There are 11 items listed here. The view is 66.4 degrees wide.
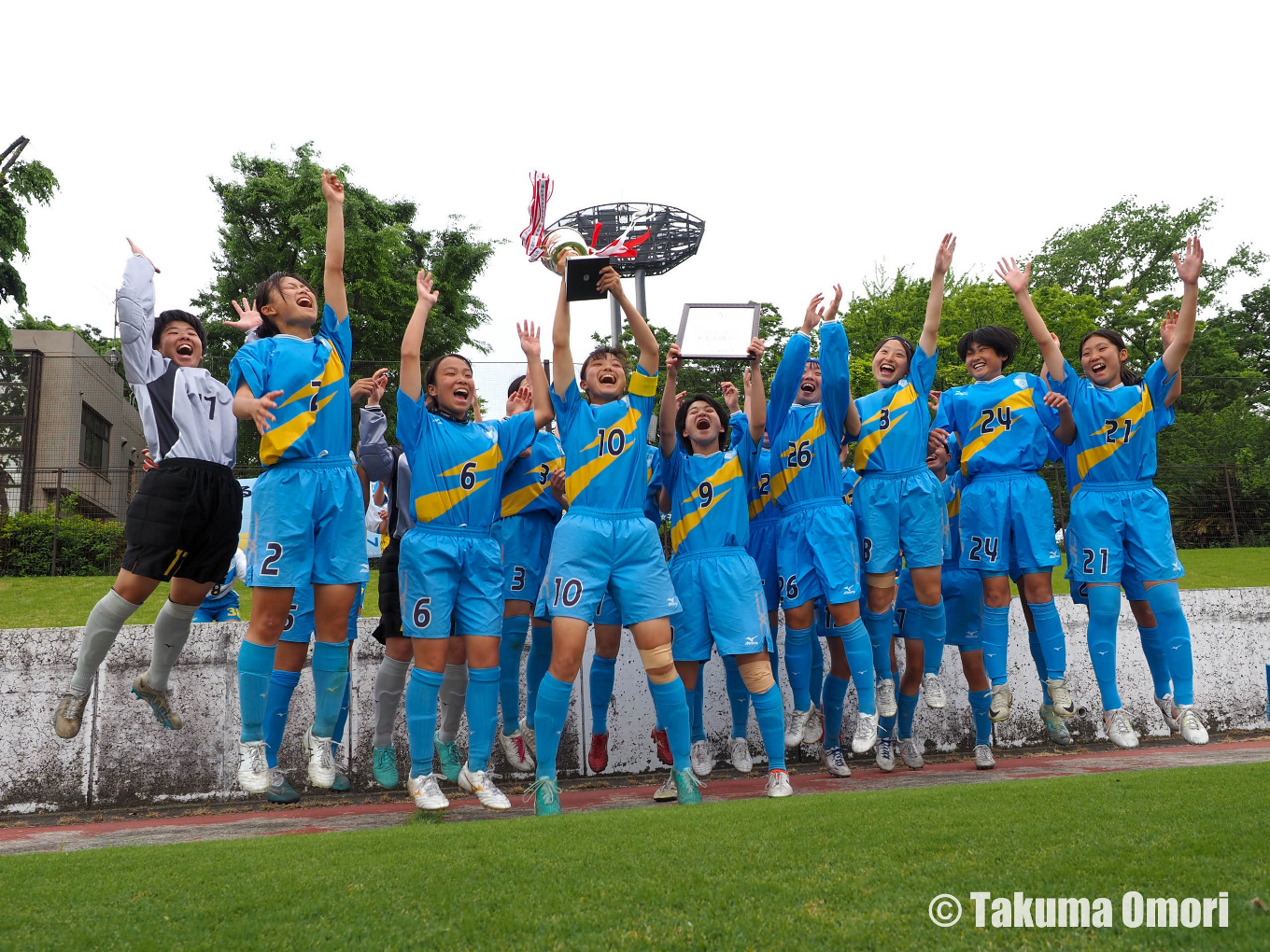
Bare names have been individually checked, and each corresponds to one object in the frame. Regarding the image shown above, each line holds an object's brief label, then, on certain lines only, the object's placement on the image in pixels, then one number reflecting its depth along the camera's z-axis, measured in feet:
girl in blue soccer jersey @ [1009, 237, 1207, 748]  20.61
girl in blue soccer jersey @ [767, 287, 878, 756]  19.98
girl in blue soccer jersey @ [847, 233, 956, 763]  21.40
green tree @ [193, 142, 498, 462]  86.22
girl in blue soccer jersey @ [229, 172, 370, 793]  16.62
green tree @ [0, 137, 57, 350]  65.92
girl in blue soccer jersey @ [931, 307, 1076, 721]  21.71
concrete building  92.43
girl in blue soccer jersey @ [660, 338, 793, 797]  18.38
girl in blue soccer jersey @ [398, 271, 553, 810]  17.12
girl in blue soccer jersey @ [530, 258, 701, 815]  16.92
